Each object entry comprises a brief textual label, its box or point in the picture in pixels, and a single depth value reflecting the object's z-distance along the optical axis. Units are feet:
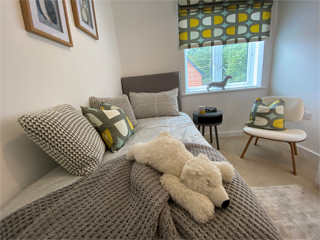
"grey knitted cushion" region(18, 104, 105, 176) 2.18
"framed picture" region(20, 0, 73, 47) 2.67
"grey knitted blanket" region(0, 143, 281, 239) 1.51
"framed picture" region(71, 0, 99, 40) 4.11
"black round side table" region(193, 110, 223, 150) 6.67
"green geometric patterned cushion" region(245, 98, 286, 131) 5.71
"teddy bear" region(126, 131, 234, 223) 1.69
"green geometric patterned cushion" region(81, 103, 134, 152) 3.48
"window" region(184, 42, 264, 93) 7.82
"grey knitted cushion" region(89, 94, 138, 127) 4.57
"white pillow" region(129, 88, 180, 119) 6.54
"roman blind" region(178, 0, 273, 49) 6.88
